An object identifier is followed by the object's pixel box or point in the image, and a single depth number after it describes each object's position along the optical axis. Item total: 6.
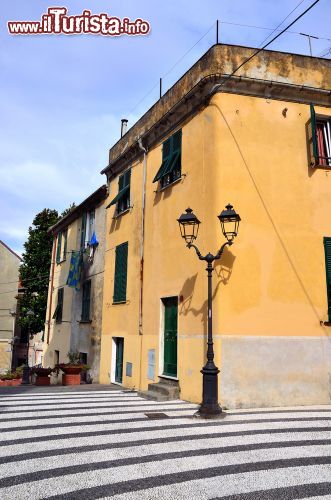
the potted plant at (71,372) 14.21
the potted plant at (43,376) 15.73
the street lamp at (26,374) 17.34
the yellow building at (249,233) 8.67
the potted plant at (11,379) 19.30
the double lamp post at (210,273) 7.33
